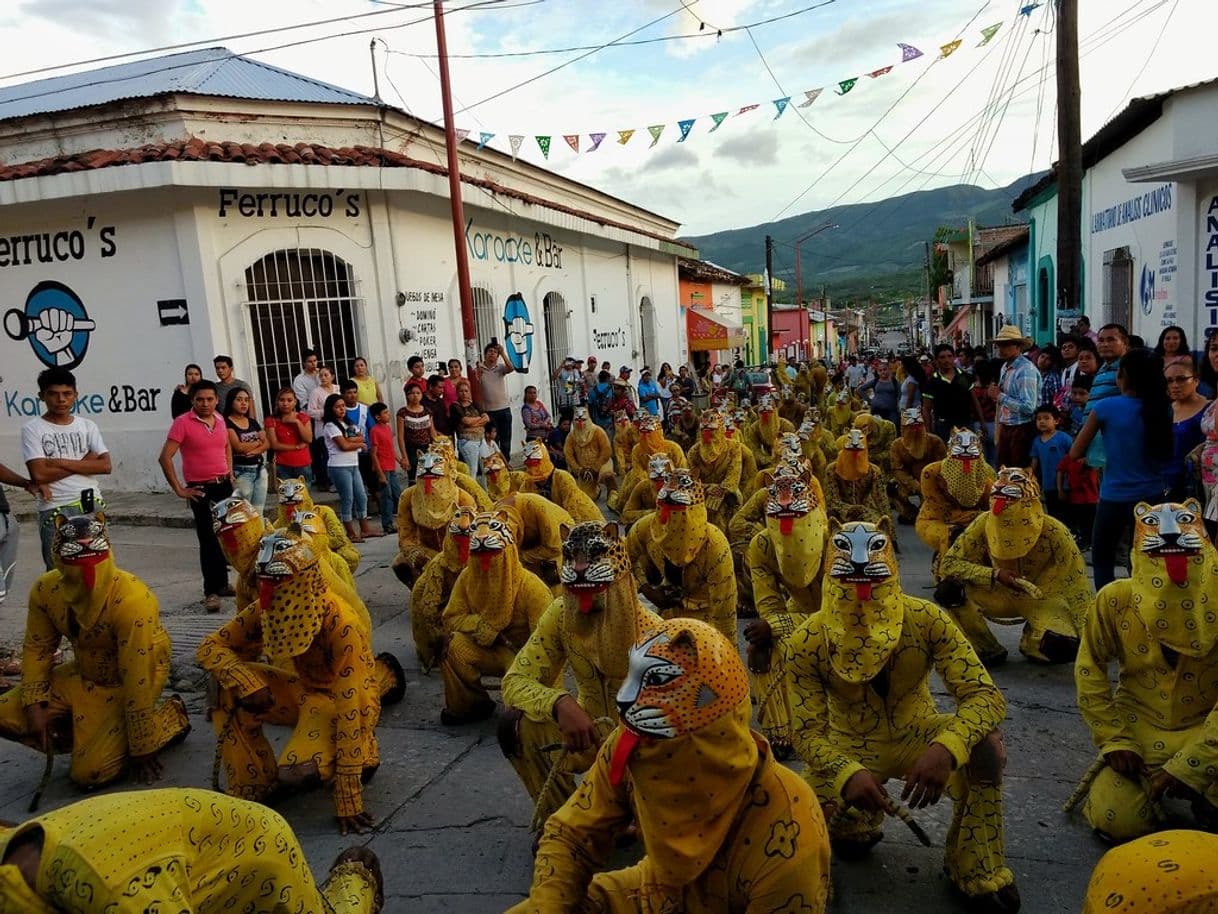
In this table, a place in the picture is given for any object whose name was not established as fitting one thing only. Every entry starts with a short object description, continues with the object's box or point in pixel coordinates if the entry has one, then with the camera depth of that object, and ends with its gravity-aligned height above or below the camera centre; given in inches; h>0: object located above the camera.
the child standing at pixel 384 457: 415.8 -42.8
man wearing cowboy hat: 358.3 -33.0
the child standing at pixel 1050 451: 338.3 -51.8
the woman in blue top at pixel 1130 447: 228.7 -35.4
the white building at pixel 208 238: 464.8 +76.0
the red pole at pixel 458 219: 508.7 +80.5
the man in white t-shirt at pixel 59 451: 251.1 -17.7
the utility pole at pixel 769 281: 1648.6 +101.0
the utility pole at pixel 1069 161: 412.8 +70.8
